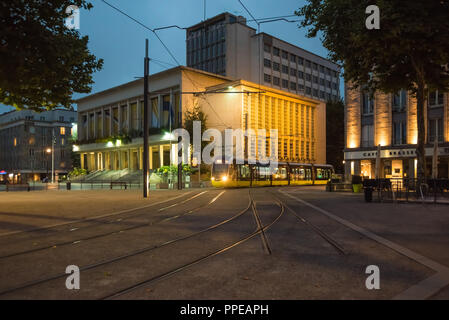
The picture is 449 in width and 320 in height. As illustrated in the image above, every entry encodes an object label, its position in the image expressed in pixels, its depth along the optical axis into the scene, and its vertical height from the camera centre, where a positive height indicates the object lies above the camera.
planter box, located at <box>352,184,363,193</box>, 26.64 -1.91
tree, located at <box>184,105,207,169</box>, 45.47 +5.13
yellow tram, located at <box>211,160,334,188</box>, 33.22 -1.32
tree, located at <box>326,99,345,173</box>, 62.72 +4.36
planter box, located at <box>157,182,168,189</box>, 36.47 -2.21
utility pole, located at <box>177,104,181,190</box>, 32.89 -1.32
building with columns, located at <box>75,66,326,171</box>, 48.38 +6.30
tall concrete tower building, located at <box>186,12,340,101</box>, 67.38 +19.38
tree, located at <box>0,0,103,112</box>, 10.76 +3.39
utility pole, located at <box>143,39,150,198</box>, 21.97 +1.87
